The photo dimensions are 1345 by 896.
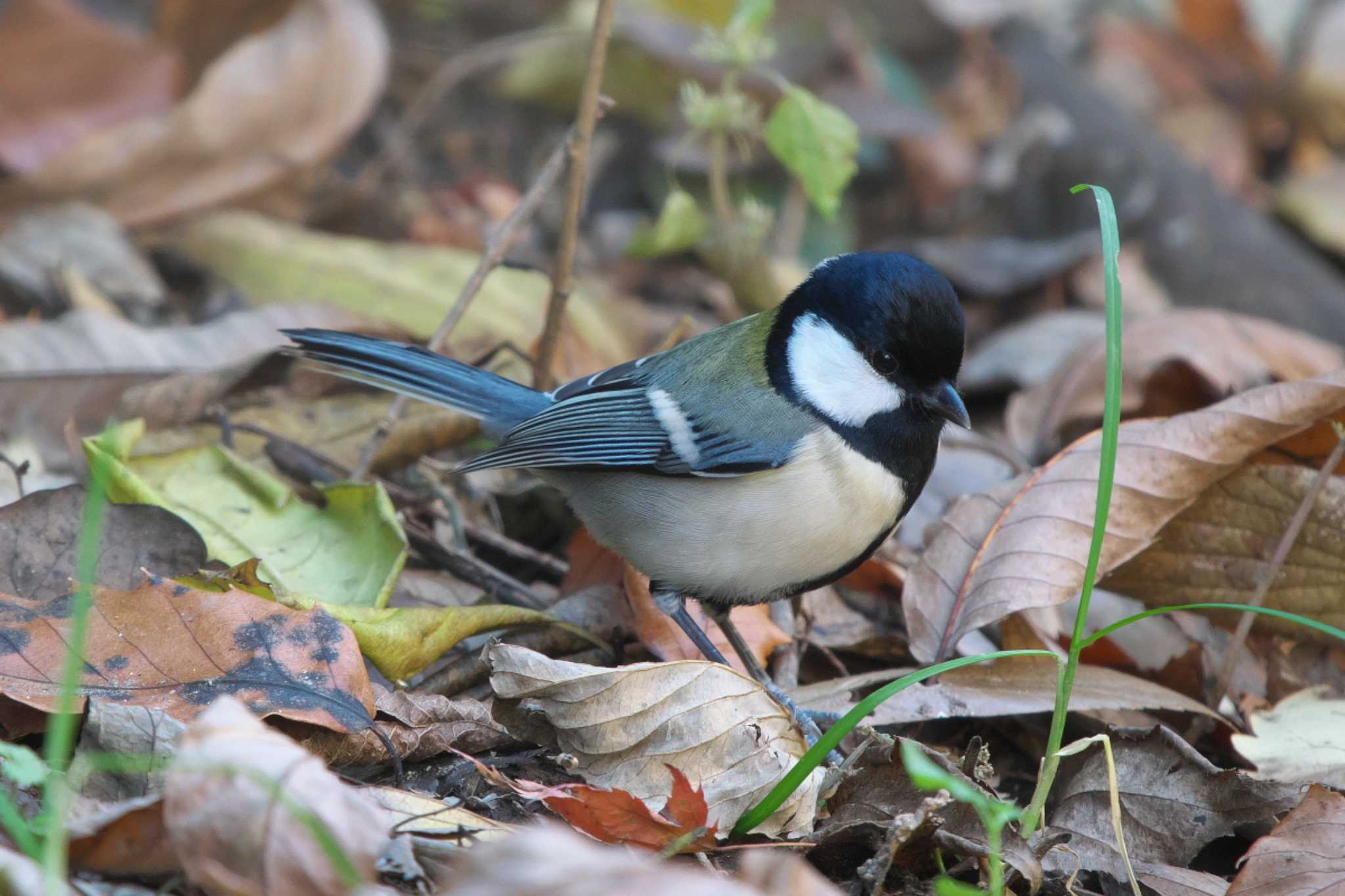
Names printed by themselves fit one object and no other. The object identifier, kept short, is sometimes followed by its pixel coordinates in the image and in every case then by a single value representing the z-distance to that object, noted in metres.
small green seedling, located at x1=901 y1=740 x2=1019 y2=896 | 3.13
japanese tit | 5.67
